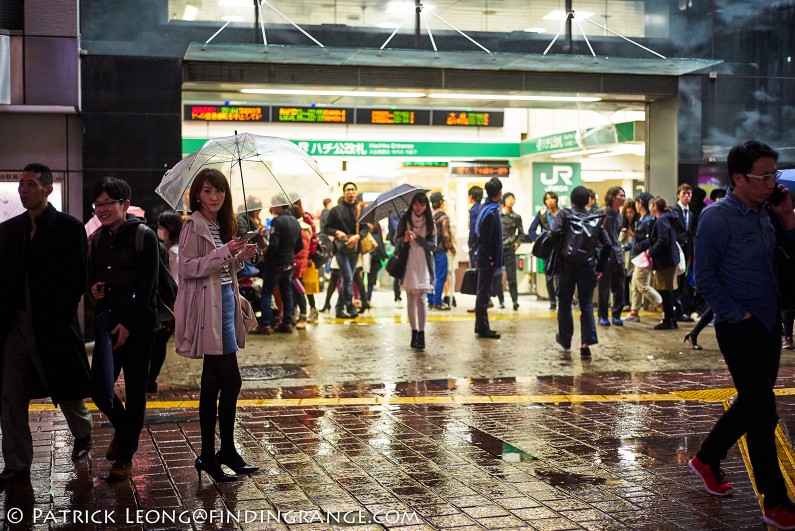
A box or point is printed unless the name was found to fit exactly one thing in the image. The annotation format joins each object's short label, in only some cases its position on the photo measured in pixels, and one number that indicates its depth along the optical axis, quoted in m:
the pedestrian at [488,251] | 13.25
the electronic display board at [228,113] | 18.67
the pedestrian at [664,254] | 14.13
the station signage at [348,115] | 18.77
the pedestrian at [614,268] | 14.90
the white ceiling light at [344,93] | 15.65
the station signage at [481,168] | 21.45
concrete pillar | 16.53
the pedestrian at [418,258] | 12.32
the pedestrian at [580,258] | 11.60
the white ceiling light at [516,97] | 16.52
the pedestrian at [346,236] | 15.88
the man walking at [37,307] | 6.26
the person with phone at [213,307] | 6.08
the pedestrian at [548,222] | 17.31
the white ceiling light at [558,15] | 15.70
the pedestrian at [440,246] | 17.39
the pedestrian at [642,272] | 14.90
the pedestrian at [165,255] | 8.45
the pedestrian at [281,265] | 13.98
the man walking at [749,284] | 5.39
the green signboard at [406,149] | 20.14
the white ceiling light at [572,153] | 19.36
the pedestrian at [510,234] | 17.81
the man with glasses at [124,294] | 6.43
